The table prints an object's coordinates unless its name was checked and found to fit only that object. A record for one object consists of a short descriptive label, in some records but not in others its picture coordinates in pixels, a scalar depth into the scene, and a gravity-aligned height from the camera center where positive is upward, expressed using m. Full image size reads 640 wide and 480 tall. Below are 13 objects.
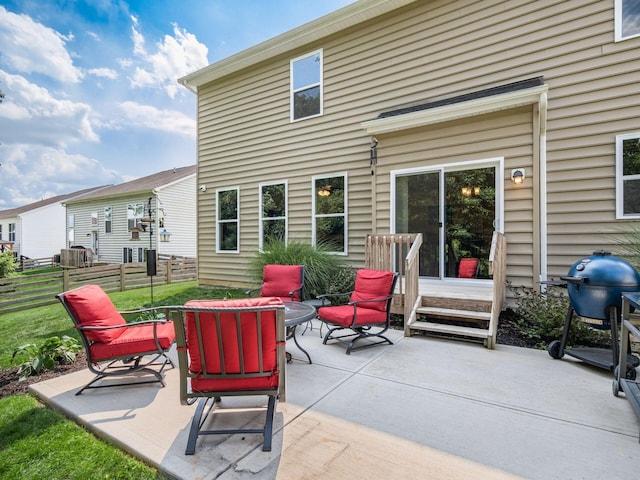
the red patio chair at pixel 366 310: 4.01 -1.00
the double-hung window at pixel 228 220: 8.73 +0.48
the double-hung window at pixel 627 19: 4.54 +3.23
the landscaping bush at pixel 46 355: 3.39 -1.38
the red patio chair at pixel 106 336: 2.83 -0.97
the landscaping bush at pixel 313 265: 6.07 -0.57
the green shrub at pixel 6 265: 10.45 -0.99
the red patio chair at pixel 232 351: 2.10 -0.79
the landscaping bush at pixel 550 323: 3.92 -1.14
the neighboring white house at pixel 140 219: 16.31 +1.00
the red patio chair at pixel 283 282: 5.08 -0.74
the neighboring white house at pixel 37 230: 23.23 +0.47
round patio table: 3.33 -0.89
